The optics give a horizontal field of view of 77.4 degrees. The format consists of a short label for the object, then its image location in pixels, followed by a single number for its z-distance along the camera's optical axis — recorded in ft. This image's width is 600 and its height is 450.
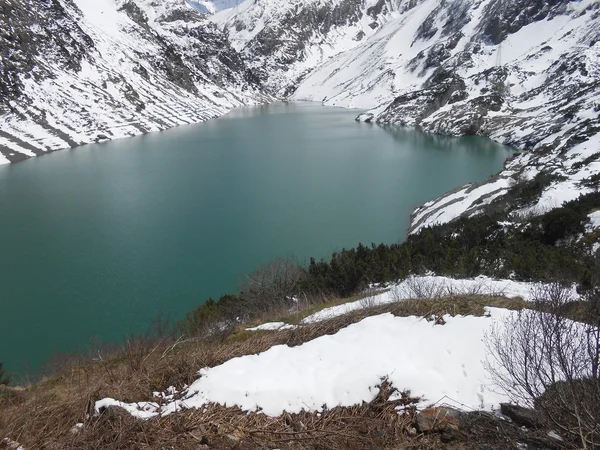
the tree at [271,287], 45.42
